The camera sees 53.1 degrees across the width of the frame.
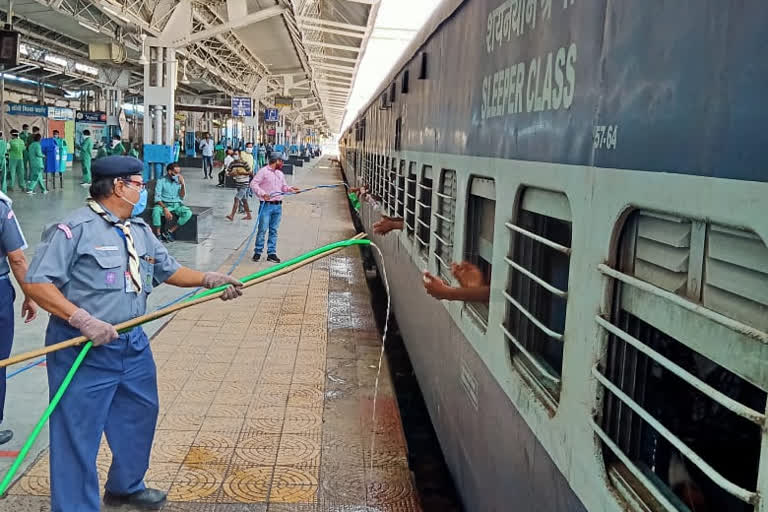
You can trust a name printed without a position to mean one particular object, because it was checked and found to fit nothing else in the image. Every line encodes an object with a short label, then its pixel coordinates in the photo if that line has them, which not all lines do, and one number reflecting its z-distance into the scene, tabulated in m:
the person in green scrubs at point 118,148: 28.12
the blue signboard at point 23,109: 28.98
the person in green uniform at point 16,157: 21.92
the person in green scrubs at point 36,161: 20.12
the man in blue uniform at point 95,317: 3.59
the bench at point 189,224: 14.18
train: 1.42
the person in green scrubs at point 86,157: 25.62
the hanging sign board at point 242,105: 30.12
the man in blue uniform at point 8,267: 4.49
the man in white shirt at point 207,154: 33.66
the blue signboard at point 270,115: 41.06
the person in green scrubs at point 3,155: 20.33
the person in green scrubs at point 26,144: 23.56
